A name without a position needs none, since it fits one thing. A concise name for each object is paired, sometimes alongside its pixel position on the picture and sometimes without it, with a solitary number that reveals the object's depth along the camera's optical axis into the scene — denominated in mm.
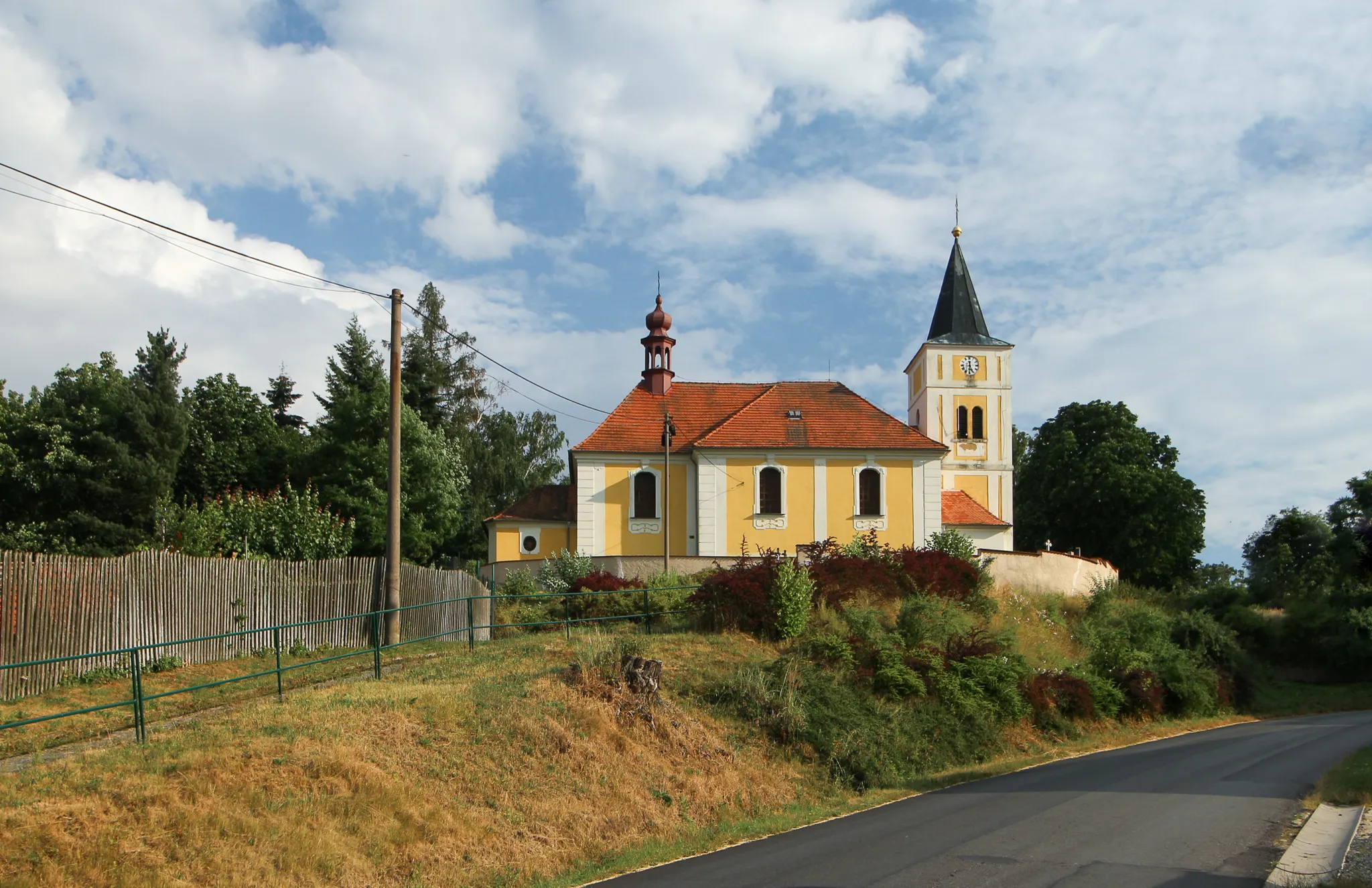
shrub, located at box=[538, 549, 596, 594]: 31094
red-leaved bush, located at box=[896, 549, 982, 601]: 26062
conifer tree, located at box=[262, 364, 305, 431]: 57500
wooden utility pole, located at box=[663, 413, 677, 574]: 31359
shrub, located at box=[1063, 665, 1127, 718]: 24453
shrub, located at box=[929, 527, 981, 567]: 29938
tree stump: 16875
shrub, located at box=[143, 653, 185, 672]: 17562
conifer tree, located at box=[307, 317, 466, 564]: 44875
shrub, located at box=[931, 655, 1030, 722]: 20828
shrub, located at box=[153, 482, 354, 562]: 30078
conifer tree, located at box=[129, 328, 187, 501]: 39719
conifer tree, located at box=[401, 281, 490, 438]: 55844
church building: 40219
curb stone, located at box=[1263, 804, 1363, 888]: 10125
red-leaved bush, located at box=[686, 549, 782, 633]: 22719
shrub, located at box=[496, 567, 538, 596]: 30791
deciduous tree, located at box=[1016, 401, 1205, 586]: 54938
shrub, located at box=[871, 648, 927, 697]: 20391
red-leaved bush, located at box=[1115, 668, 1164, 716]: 25828
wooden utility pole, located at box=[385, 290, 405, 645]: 20703
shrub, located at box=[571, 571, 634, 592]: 27859
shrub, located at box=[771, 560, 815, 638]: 22438
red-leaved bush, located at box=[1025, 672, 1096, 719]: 22734
